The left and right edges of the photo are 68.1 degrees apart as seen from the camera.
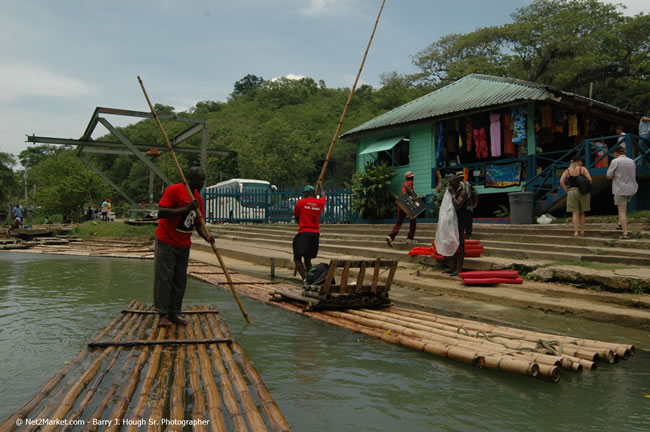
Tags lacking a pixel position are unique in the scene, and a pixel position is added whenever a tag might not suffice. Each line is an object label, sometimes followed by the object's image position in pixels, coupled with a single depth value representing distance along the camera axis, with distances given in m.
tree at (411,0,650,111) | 26.20
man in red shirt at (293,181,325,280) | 8.13
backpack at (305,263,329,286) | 6.53
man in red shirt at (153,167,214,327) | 5.33
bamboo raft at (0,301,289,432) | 2.86
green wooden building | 13.86
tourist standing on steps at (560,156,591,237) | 9.56
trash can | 12.53
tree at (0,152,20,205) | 40.03
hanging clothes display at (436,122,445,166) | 16.72
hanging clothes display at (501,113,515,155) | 14.98
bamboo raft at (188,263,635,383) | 4.12
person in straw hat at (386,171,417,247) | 11.54
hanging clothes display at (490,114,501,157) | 15.16
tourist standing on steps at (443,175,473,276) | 8.41
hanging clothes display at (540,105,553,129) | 14.47
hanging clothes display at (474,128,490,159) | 15.62
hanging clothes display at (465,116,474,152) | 16.02
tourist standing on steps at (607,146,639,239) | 9.49
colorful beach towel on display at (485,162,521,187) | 14.63
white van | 20.98
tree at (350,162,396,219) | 17.58
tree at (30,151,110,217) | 29.28
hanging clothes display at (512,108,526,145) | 14.32
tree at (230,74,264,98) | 113.09
